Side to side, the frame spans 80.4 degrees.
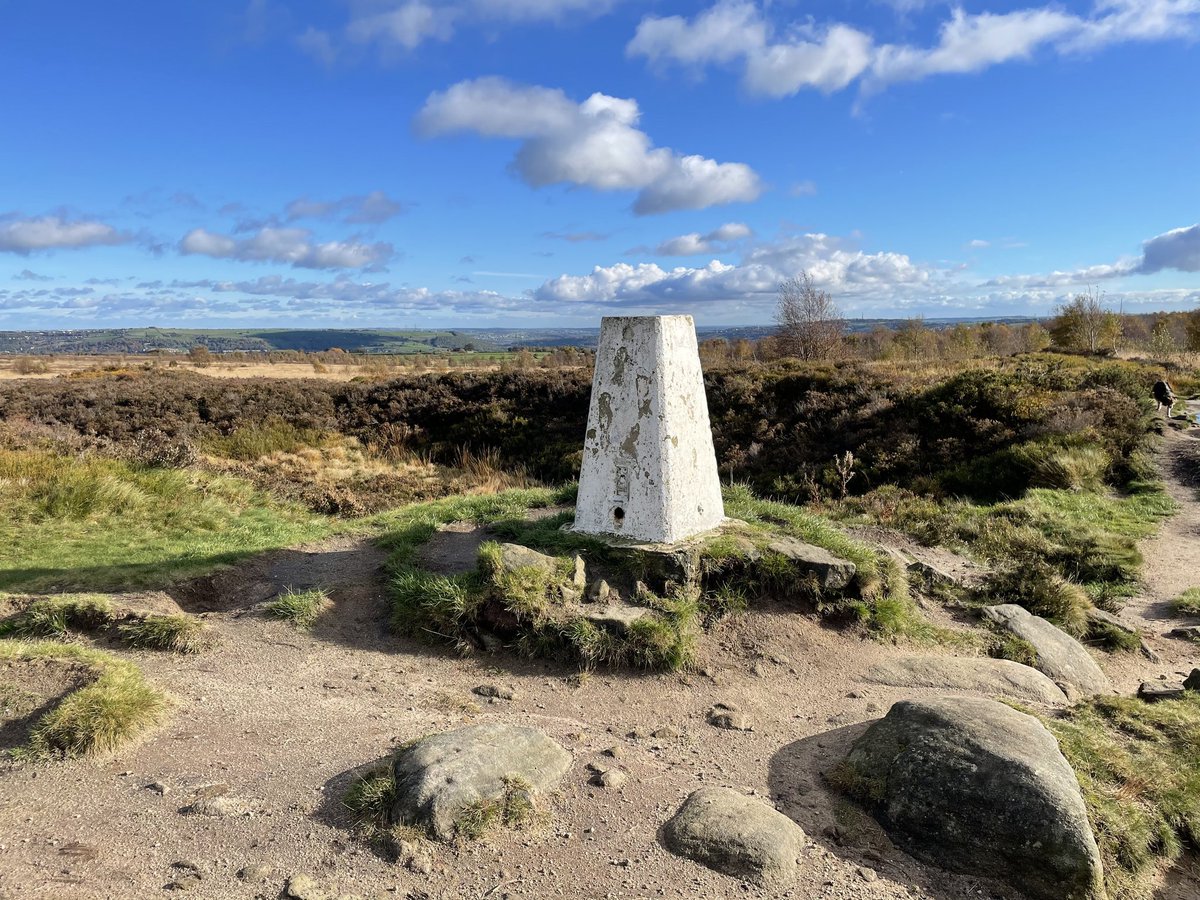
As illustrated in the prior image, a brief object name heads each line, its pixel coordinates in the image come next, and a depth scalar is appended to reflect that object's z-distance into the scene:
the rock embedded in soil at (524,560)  6.23
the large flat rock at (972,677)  5.75
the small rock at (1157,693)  5.73
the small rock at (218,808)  3.61
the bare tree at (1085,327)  37.97
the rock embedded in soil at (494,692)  5.30
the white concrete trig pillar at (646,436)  6.49
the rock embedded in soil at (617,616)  5.84
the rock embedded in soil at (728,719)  5.04
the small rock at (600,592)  6.21
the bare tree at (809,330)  35.16
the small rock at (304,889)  3.10
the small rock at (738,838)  3.46
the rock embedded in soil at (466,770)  3.61
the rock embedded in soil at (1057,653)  6.25
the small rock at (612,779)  4.09
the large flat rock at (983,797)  3.54
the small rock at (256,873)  3.18
